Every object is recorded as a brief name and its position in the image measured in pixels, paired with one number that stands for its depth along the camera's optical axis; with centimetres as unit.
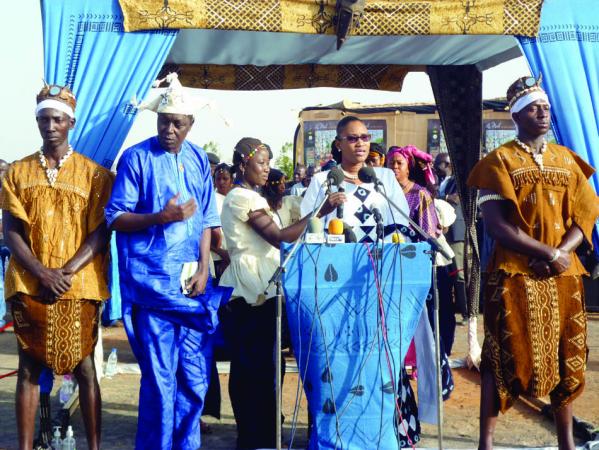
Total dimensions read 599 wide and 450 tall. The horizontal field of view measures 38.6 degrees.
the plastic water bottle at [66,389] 610
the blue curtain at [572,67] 579
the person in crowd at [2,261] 1016
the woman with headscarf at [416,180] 644
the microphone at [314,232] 443
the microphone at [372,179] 423
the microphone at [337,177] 445
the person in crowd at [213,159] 959
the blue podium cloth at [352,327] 448
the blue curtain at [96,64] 543
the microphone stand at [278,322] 409
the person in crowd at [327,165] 665
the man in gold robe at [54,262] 460
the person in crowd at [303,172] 1416
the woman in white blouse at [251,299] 511
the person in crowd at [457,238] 977
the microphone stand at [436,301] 420
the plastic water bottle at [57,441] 488
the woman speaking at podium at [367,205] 512
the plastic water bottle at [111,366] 727
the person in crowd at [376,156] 695
